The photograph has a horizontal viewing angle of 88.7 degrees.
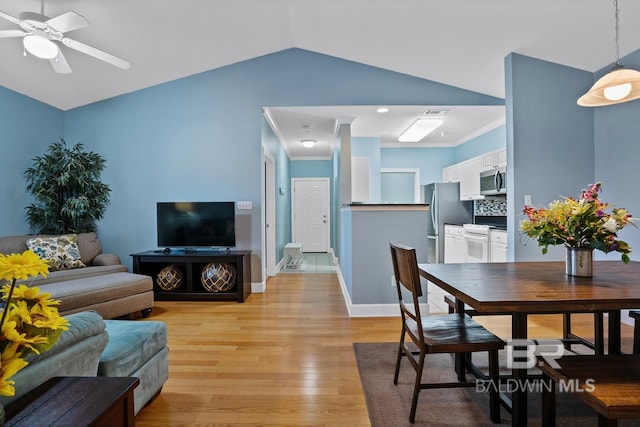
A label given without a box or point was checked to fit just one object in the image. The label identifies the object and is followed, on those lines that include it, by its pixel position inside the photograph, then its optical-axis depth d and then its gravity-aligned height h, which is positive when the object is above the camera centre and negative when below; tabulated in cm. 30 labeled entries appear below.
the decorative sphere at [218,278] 407 -79
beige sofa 286 -65
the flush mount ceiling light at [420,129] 493 +136
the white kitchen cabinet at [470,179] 520 +58
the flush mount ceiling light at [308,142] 622 +137
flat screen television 421 -10
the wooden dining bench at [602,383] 107 -62
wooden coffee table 86 -53
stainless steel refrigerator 589 +8
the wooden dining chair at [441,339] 167 -66
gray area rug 172 -109
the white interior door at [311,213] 834 +3
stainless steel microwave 441 +44
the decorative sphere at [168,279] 410 -80
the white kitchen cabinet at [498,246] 415 -43
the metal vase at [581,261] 177 -26
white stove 456 -42
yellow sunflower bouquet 68 -24
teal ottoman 162 -74
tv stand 399 -69
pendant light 180 +72
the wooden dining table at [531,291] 136 -36
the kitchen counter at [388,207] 341 +7
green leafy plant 394 +32
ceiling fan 232 +137
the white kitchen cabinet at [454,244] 529 -51
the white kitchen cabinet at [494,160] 448 +77
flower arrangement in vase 166 -7
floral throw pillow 352 -38
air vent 452 +142
